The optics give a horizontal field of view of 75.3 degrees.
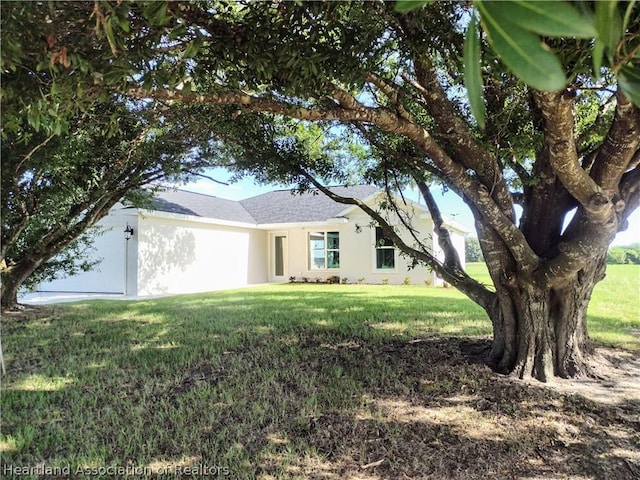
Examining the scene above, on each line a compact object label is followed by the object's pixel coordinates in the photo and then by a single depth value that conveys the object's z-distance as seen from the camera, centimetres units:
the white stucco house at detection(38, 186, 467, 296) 1461
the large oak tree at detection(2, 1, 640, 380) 192
